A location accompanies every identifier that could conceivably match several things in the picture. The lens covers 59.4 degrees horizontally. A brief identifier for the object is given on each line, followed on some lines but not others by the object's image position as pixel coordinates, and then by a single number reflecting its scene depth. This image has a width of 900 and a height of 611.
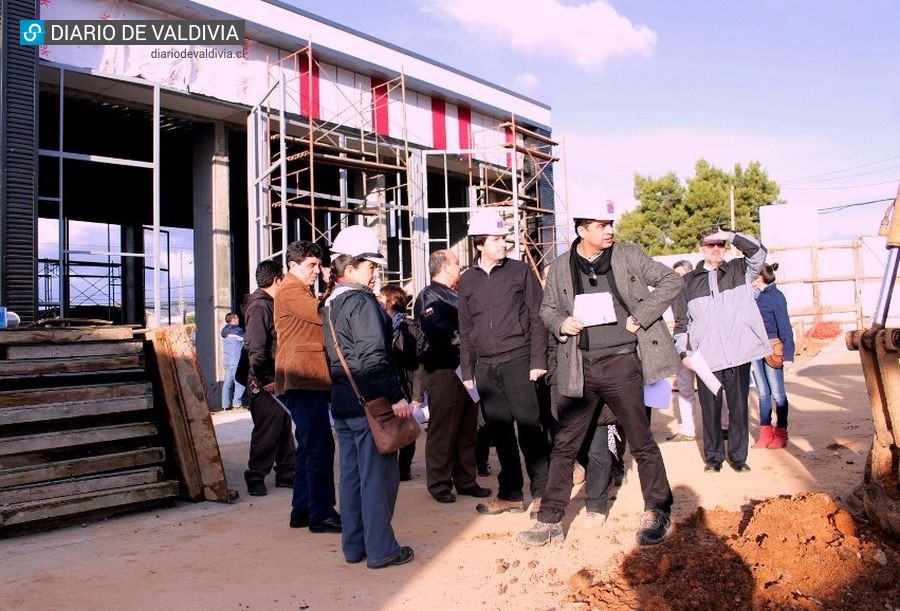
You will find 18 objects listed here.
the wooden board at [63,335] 5.53
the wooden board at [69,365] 5.43
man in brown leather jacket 5.15
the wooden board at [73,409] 5.29
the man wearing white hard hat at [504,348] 5.41
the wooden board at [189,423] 6.11
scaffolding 13.51
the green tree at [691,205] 46.06
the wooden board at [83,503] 5.15
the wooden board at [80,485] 5.22
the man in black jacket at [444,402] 6.04
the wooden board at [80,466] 5.23
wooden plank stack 5.29
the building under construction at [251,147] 10.37
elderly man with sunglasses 6.21
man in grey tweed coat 4.51
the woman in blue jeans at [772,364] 7.40
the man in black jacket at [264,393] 6.16
